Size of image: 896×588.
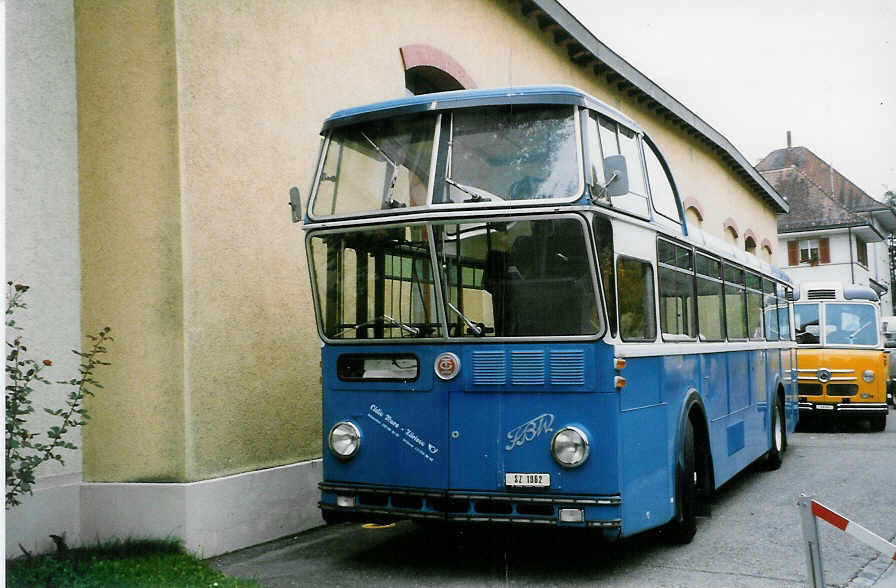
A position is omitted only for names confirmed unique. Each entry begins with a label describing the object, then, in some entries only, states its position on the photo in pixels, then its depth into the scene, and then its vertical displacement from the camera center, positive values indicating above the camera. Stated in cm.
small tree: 591 -38
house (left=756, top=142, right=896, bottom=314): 4878 +567
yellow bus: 1675 -32
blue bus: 623 +22
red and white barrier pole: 383 -82
